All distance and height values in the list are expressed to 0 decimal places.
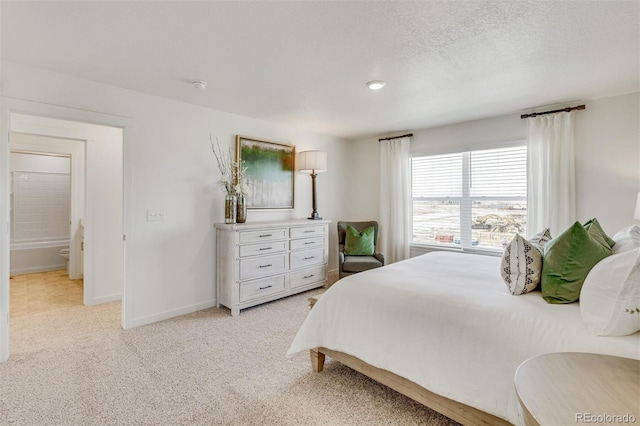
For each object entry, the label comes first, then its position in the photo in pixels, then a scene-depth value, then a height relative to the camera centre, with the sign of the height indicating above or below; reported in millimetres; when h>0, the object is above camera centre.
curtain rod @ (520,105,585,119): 3311 +1133
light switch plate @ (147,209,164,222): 3170 -41
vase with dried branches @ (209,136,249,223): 3648 +316
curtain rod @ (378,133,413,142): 4656 +1157
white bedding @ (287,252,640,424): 1364 -590
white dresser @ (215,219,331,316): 3424 -593
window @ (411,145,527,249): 3846 +205
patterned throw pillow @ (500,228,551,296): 1726 -304
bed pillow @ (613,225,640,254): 1688 -153
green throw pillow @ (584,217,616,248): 1865 -128
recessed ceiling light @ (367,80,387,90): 2781 +1167
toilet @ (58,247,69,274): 5434 -764
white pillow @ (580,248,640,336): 1245 -354
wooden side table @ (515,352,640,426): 715 -462
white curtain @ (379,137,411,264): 4688 +207
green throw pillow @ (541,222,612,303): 1552 -256
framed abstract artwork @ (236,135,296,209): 3994 +561
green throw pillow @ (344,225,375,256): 4355 -438
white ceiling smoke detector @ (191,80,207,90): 2771 +1152
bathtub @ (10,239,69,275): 5234 -804
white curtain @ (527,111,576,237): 3346 +440
